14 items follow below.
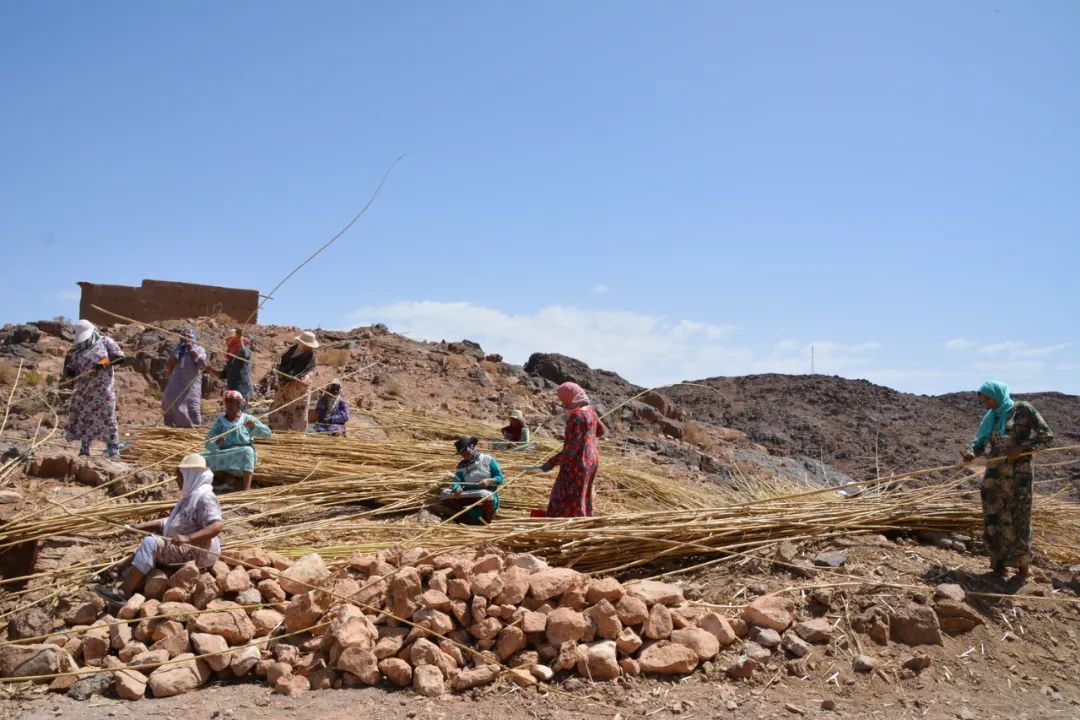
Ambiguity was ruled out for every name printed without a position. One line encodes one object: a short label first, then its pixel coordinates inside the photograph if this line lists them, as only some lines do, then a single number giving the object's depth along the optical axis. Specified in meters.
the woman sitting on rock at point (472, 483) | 5.82
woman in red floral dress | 5.25
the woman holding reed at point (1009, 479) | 4.62
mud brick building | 16.25
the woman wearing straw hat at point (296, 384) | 7.93
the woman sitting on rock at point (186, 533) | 4.14
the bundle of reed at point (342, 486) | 4.95
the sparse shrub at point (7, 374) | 12.16
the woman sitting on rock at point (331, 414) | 8.38
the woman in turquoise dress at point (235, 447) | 6.09
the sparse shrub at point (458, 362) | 16.42
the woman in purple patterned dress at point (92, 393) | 6.77
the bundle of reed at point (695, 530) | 4.66
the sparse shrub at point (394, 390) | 13.77
